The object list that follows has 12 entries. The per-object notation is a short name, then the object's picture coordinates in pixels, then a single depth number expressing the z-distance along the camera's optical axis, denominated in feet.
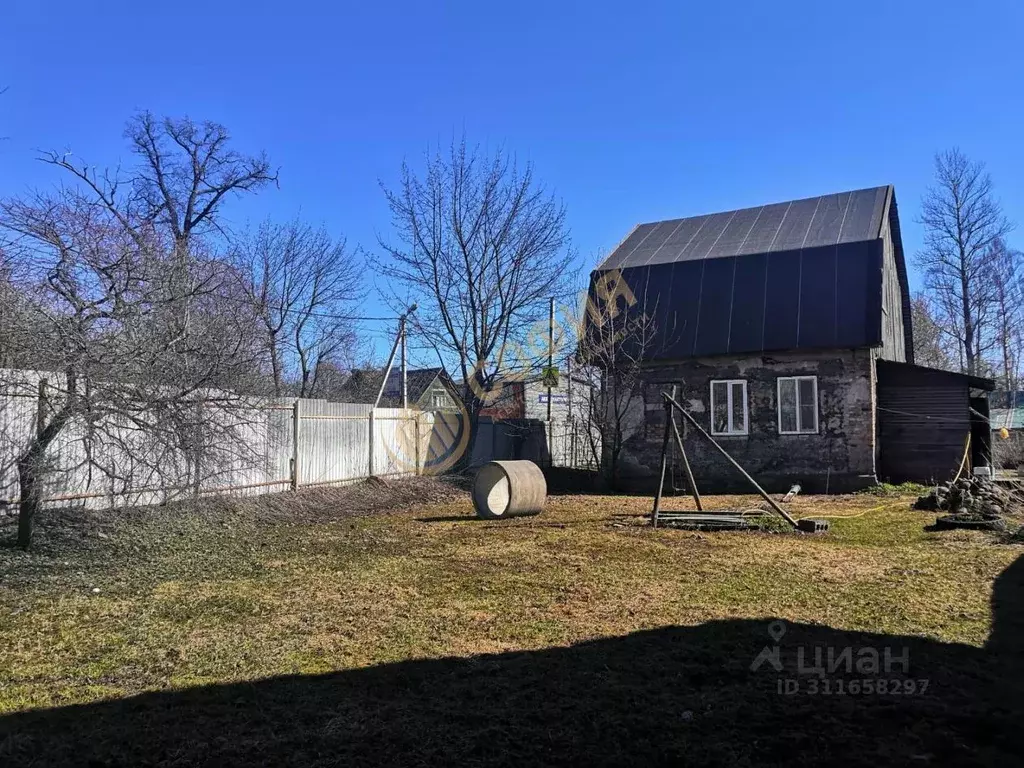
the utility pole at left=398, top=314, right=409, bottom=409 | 70.19
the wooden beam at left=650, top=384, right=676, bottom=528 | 37.38
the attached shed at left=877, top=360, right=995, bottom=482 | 54.34
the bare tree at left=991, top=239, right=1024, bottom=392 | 107.04
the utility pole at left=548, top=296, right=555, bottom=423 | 66.95
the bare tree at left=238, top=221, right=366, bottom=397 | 86.58
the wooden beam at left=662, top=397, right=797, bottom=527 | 34.60
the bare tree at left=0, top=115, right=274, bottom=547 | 24.64
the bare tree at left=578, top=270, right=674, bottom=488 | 62.59
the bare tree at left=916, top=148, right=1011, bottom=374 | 102.78
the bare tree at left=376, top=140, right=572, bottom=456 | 66.54
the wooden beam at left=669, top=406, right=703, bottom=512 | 39.88
